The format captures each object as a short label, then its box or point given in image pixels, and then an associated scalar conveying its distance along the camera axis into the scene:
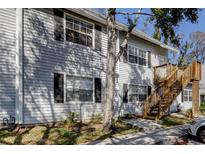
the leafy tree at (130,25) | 6.87
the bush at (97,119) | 8.32
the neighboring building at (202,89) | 22.19
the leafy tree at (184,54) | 20.76
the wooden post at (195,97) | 10.99
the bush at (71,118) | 7.78
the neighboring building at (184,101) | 14.29
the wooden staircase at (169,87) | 9.87
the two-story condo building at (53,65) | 6.87
